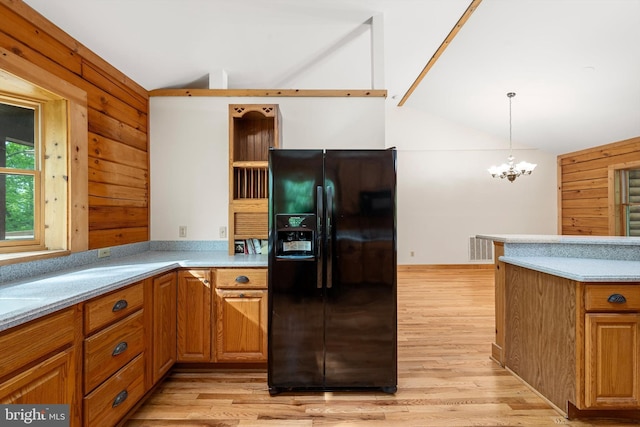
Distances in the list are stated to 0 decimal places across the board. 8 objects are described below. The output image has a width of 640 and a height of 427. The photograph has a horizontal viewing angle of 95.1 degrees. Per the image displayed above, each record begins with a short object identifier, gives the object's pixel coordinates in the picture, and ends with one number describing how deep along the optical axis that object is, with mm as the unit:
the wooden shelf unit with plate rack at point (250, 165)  2551
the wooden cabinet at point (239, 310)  2215
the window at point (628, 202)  5223
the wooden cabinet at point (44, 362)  1055
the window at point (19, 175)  1828
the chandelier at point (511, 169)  4699
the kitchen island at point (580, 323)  1696
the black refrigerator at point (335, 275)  2002
